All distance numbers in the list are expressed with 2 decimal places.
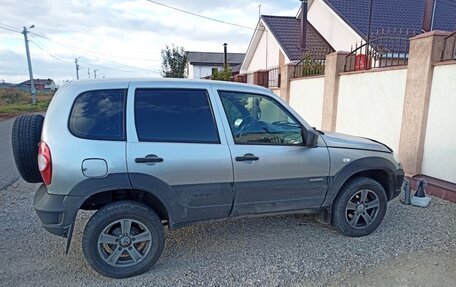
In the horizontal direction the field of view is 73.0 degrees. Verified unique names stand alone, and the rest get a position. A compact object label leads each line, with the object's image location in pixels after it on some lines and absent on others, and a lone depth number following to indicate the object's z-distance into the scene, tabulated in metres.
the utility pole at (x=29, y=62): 29.34
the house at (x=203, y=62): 44.75
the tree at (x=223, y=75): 18.64
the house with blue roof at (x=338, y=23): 14.46
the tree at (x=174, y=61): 34.92
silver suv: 2.72
